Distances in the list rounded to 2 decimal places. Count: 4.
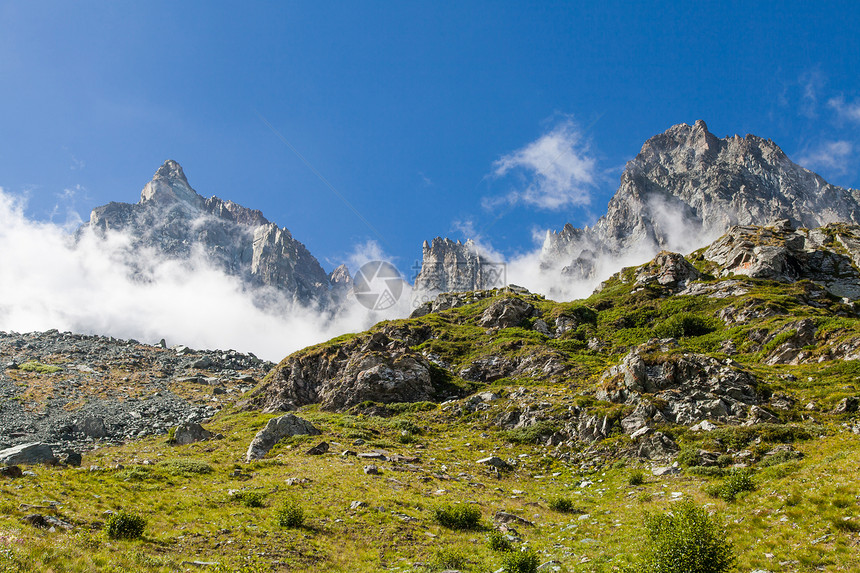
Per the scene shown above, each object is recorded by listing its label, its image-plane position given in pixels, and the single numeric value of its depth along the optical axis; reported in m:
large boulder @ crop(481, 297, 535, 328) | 94.50
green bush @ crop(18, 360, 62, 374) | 82.43
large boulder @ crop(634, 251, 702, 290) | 94.94
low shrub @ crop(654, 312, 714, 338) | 73.29
